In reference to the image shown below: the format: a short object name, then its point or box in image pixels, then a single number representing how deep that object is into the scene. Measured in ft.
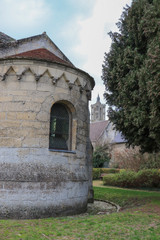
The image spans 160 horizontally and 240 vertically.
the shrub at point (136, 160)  78.43
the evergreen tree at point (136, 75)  28.89
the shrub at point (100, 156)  106.42
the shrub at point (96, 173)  97.49
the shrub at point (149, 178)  66.90
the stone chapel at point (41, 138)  25.91
